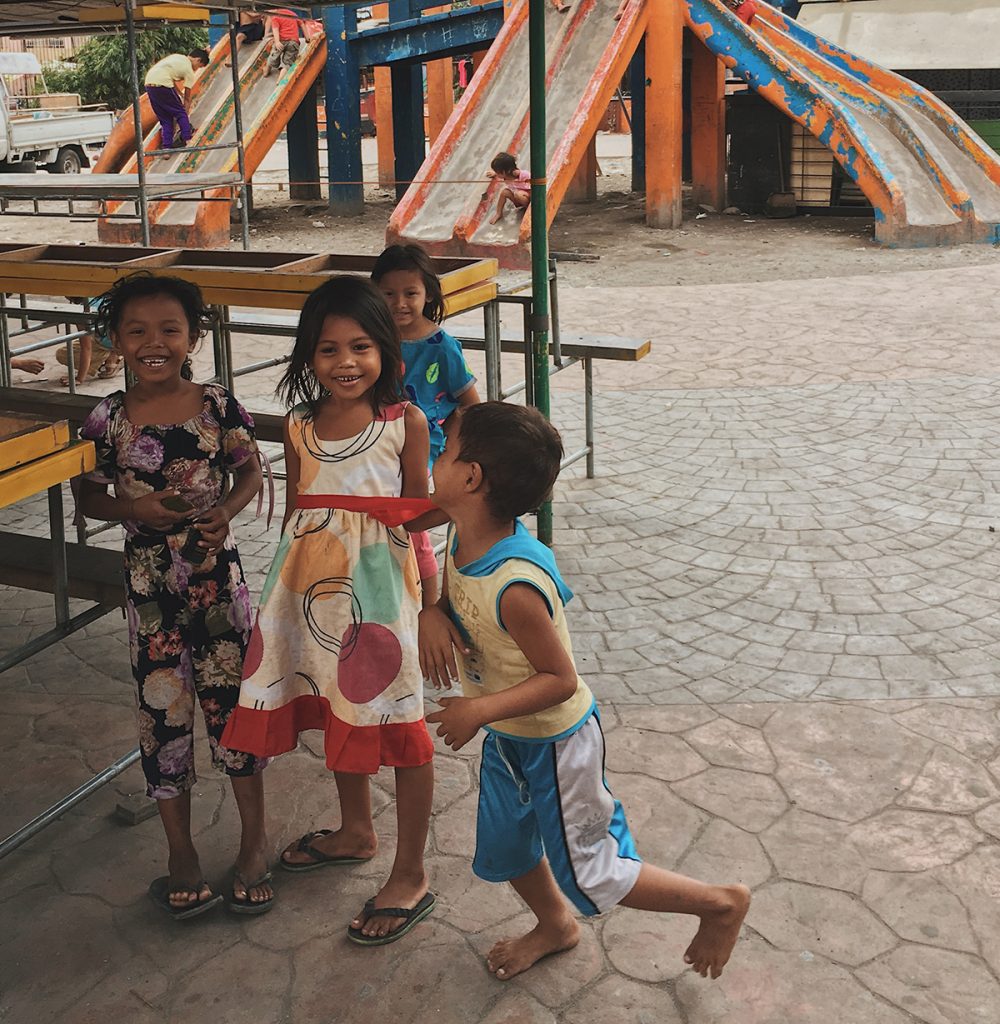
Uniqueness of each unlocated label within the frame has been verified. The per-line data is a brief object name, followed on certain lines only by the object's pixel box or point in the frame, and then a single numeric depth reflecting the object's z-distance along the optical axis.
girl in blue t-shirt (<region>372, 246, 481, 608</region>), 3.80
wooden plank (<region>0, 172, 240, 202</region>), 9.29
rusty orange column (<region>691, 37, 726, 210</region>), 16.62
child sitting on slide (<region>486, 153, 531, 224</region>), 13.30
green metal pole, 4.31
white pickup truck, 19.61
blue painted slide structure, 13.81
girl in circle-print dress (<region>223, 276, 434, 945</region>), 2.85
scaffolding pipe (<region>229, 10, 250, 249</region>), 9.89
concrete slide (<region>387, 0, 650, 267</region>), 13.45
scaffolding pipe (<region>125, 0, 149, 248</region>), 8.91
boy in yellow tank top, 2.43
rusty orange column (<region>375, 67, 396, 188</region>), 20.92
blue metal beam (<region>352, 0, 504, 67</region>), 16.38
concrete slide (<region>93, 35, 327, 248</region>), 15.52
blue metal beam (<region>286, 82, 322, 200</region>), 18.73
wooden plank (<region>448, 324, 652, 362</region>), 6.05
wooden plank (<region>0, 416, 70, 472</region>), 2.78
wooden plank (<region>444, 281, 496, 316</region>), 4.32
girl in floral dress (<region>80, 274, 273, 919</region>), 3.00
